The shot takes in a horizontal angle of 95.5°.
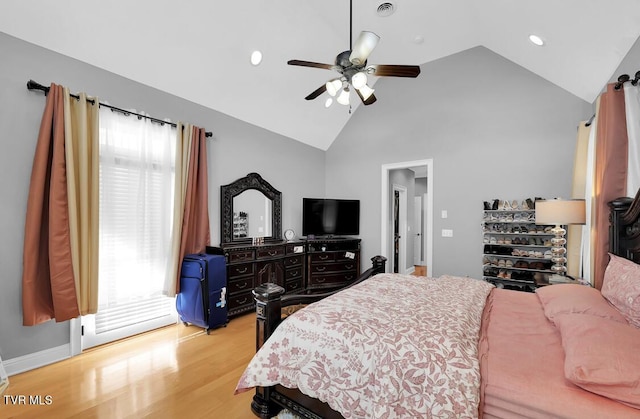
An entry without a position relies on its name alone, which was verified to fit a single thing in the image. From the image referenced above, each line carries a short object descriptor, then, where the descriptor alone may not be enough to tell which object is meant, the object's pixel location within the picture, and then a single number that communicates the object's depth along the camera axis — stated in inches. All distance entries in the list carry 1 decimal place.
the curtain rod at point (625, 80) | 79.3
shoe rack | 140.8
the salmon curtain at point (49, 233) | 91.0
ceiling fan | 84.4
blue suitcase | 124.0
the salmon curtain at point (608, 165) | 89.4
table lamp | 106.7
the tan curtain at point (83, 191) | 96.4
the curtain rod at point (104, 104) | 92.0
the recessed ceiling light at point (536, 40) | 111.6
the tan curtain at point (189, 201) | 126.7
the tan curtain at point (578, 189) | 120.3
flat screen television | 193.3
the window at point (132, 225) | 109.5
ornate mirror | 153.6
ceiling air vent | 123.3
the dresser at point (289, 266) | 140.3
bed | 42.3
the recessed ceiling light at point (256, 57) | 132.3
